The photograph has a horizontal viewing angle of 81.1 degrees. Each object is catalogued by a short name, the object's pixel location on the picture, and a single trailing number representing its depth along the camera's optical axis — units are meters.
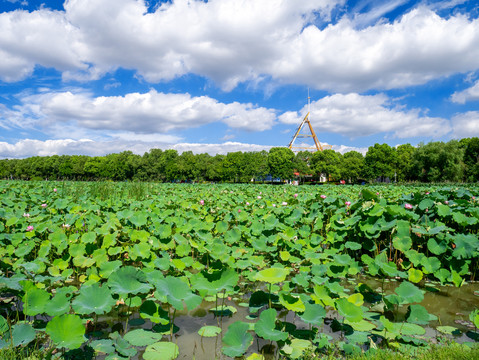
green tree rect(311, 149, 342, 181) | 58.41
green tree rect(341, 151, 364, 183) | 59.72
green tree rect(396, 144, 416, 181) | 53.75
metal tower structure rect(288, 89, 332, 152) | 101.46
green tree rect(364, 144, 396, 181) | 52.50
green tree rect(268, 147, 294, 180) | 57.03
